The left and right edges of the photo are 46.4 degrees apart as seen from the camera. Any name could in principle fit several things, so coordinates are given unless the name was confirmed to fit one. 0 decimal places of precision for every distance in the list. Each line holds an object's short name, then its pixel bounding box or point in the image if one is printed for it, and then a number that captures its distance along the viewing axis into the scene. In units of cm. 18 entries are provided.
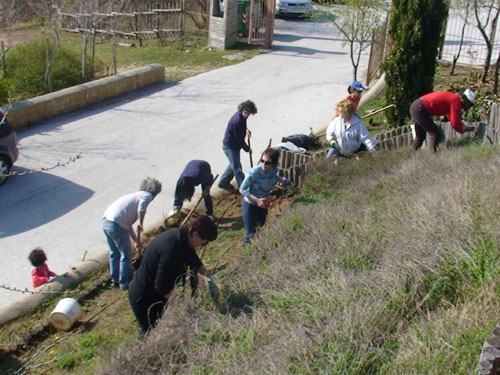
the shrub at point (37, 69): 1441
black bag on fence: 1033
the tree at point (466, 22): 1439
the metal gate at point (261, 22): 2038
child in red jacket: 664
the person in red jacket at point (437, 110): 809
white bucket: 598
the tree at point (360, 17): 1434
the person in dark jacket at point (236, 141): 859
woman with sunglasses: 674
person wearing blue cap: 919
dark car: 946
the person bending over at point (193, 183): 802
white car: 2580
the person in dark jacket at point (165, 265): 467
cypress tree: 1059
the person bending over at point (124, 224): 650
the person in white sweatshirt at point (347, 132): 815
